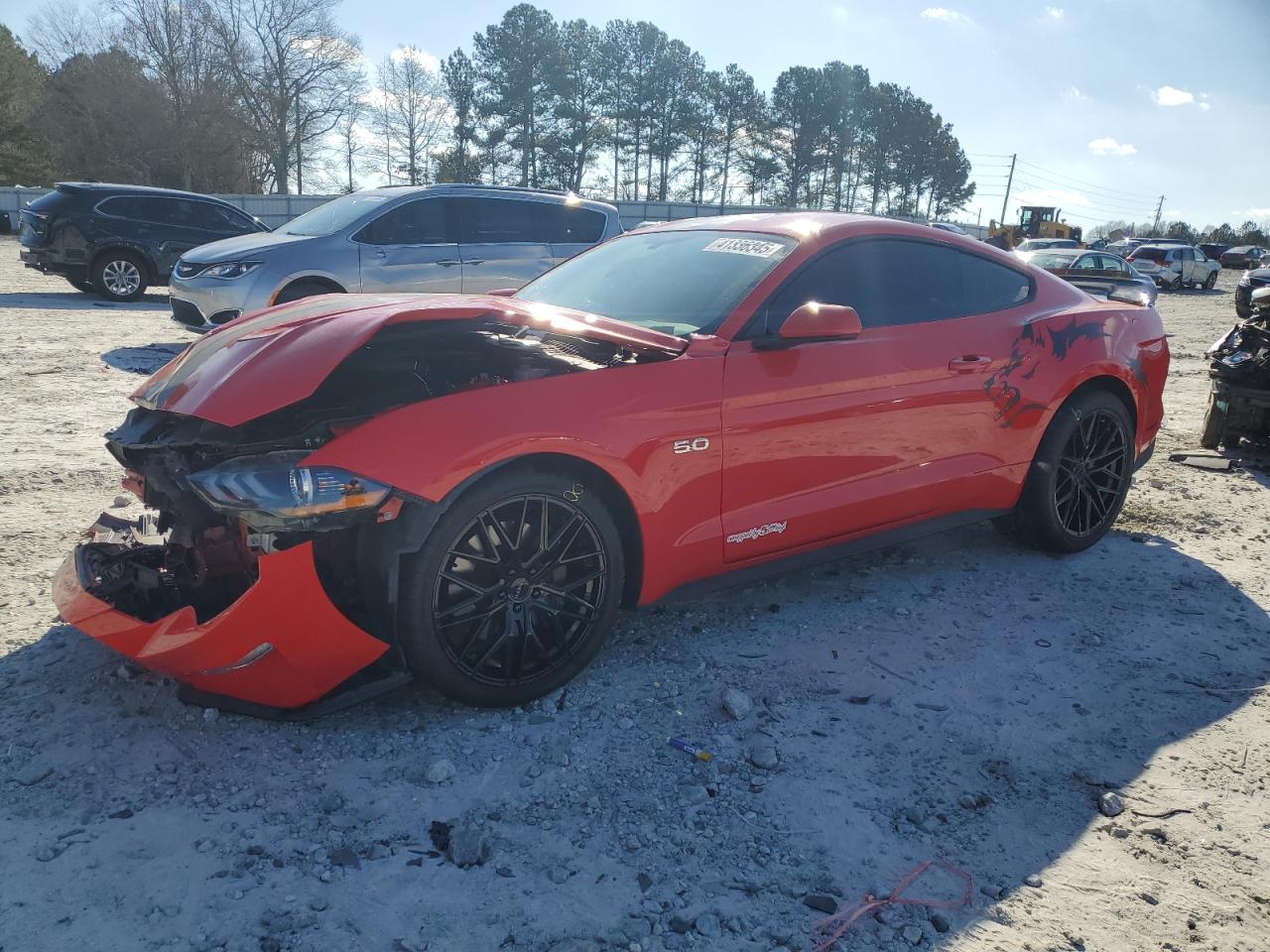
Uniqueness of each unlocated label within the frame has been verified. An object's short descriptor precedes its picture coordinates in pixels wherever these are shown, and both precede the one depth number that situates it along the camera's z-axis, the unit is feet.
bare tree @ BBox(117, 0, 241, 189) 142.82
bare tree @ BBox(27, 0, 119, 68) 146.61
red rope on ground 6.91
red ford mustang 8.54
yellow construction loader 138.92
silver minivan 28.19
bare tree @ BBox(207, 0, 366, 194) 146.30
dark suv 41.70
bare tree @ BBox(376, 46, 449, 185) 155.53
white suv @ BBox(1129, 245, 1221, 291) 106.01
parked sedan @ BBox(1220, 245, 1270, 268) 156.66
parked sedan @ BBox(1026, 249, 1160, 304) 62.49
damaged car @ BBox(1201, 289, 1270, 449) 21.80
